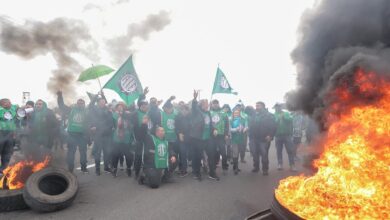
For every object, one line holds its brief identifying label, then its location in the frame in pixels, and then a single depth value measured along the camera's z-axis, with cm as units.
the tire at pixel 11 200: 558
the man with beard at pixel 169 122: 909
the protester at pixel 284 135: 1001
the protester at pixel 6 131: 826
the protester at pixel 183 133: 900
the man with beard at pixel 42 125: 965
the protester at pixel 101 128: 898
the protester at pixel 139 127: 833
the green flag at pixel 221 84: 1250
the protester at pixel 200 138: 860
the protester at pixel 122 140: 890
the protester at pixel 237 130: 957
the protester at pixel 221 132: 939
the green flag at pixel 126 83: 1056
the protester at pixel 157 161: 757
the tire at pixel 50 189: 551
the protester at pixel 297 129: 1171
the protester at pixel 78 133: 878
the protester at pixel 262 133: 933
